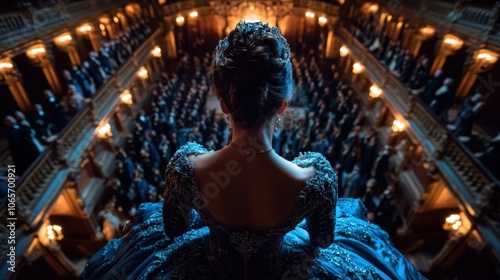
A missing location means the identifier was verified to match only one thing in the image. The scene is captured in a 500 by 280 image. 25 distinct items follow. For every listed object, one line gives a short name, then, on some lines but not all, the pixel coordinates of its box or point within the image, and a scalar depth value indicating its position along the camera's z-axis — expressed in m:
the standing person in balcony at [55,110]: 7.18
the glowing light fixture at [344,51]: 15.08
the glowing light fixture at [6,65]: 7.55
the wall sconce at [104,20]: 12.92
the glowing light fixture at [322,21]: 17.53
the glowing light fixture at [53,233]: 6.21
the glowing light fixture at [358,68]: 12.98
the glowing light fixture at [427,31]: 10.32
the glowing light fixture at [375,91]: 10.96
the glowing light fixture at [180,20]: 18.19
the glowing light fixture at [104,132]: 8.84
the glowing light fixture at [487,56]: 7.74
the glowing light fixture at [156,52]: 15.45
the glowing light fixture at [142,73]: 12.95
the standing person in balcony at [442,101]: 7.45
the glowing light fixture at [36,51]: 8.85
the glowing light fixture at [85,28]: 11.18
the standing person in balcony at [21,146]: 5.86
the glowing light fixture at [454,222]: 6.21
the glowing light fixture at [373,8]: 15.14
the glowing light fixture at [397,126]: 9.03
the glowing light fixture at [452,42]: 8.84
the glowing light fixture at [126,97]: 10.88
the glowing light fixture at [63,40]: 10.06
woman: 1.48
